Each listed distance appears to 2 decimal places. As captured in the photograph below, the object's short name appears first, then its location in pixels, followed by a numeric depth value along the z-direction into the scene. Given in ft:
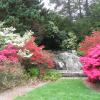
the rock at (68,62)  18.38
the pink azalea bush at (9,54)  14.88
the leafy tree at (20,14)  20.40
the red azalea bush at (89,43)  16.13
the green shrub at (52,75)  15.12
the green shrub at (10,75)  13.40
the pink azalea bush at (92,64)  13.51
